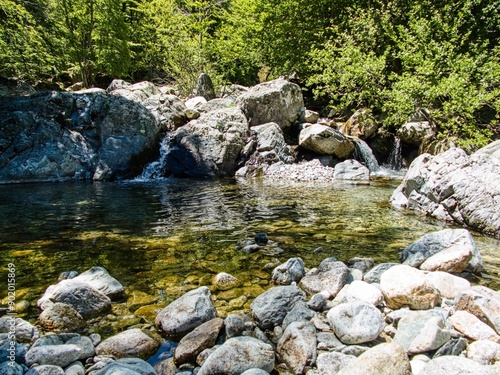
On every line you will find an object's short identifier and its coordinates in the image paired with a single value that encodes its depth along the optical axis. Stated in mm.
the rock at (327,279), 4086
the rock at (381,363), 2469
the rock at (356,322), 3088
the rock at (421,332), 2846
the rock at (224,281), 4365
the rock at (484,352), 2707
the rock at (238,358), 2658
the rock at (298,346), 2855
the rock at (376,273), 4215
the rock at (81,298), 3660
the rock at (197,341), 2936
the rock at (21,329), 3146
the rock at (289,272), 4438
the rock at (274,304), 3467
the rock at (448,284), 3838
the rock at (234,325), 3281
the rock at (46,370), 2539
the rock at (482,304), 3113
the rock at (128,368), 2516
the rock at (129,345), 3008
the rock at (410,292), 3594
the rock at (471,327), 2979
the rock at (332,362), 2738
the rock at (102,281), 4039
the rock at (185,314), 3350
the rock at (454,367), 2330
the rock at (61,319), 3369
